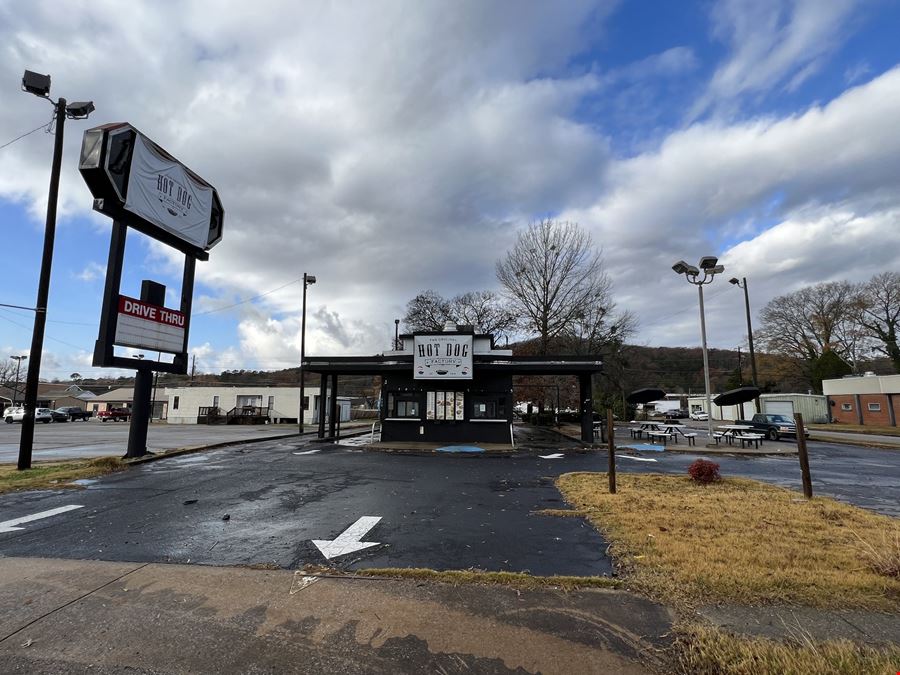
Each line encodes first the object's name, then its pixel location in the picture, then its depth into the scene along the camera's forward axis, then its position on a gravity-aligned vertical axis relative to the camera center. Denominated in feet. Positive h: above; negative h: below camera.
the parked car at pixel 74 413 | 163.38 -6.01
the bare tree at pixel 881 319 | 145.79 +27.69
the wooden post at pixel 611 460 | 27.92 -3.84
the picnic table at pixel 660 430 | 68.48 -5.50
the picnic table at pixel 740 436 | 61.83 -5.38
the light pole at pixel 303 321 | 97.30 +16.67
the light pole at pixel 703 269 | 59.30 +17.36
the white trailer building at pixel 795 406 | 124.57 -2.09
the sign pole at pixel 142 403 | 45.09 -0.57
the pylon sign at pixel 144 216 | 41.19 +18.62
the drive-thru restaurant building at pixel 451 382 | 65.51 +2.43
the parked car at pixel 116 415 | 164.45 -6.42
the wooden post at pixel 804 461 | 25.77 -3.59
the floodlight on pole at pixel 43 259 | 38.58 +12.59
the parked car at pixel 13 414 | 130.00 -4.94
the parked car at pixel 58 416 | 149.28 -6.23
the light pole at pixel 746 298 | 98.50 +22.06
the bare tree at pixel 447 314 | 173.99 +33.08
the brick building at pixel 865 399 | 114.93 -0.10
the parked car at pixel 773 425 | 76.33 -4.60
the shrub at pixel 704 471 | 31.16 -5.07
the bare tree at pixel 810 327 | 159.84 +26.79
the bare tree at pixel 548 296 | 107.65 +24.40
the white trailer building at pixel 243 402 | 150.82 -1.54
